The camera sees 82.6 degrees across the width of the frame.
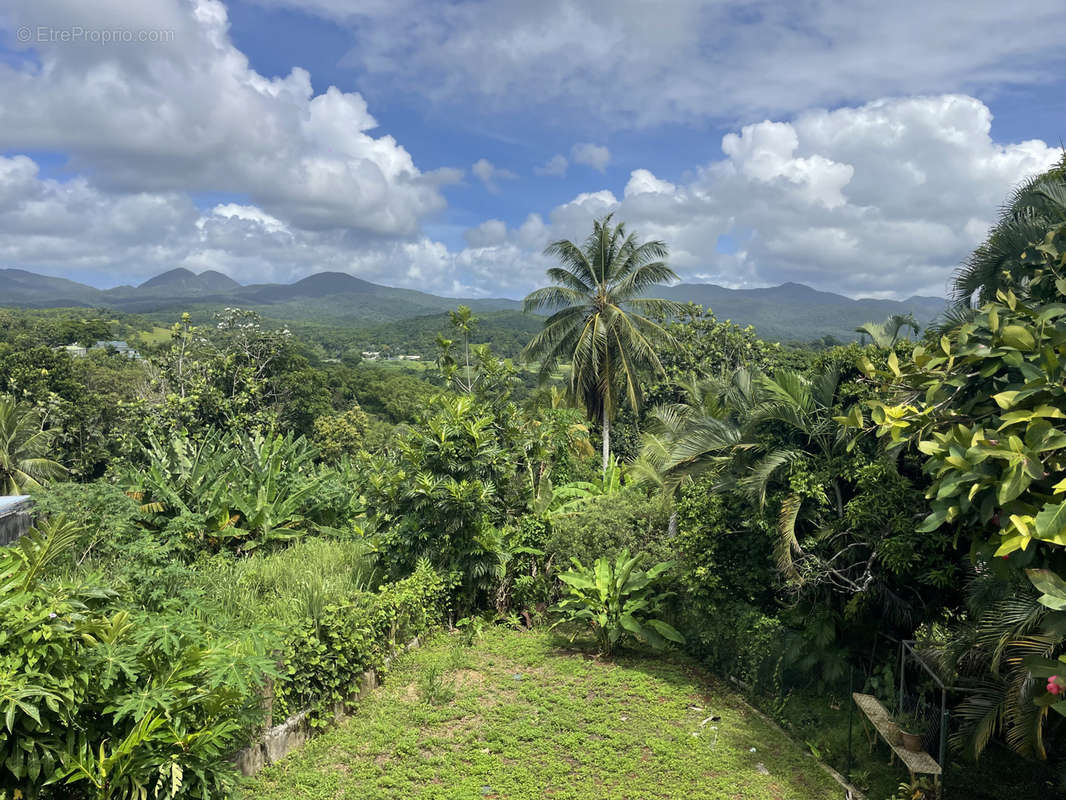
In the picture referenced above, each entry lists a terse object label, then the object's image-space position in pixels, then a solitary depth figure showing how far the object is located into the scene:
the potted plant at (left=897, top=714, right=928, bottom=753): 5.08
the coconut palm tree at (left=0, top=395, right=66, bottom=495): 18.38
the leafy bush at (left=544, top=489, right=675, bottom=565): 9.80
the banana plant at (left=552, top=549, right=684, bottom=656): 8.18
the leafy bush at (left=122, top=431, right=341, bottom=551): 9.70
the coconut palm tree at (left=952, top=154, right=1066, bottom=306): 6.69
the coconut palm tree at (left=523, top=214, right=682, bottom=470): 21.08
